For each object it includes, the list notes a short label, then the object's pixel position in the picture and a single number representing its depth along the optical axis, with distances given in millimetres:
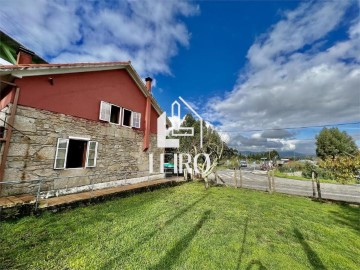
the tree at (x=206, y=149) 14006
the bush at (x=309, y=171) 25327
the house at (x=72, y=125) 6645
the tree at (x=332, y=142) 35719
